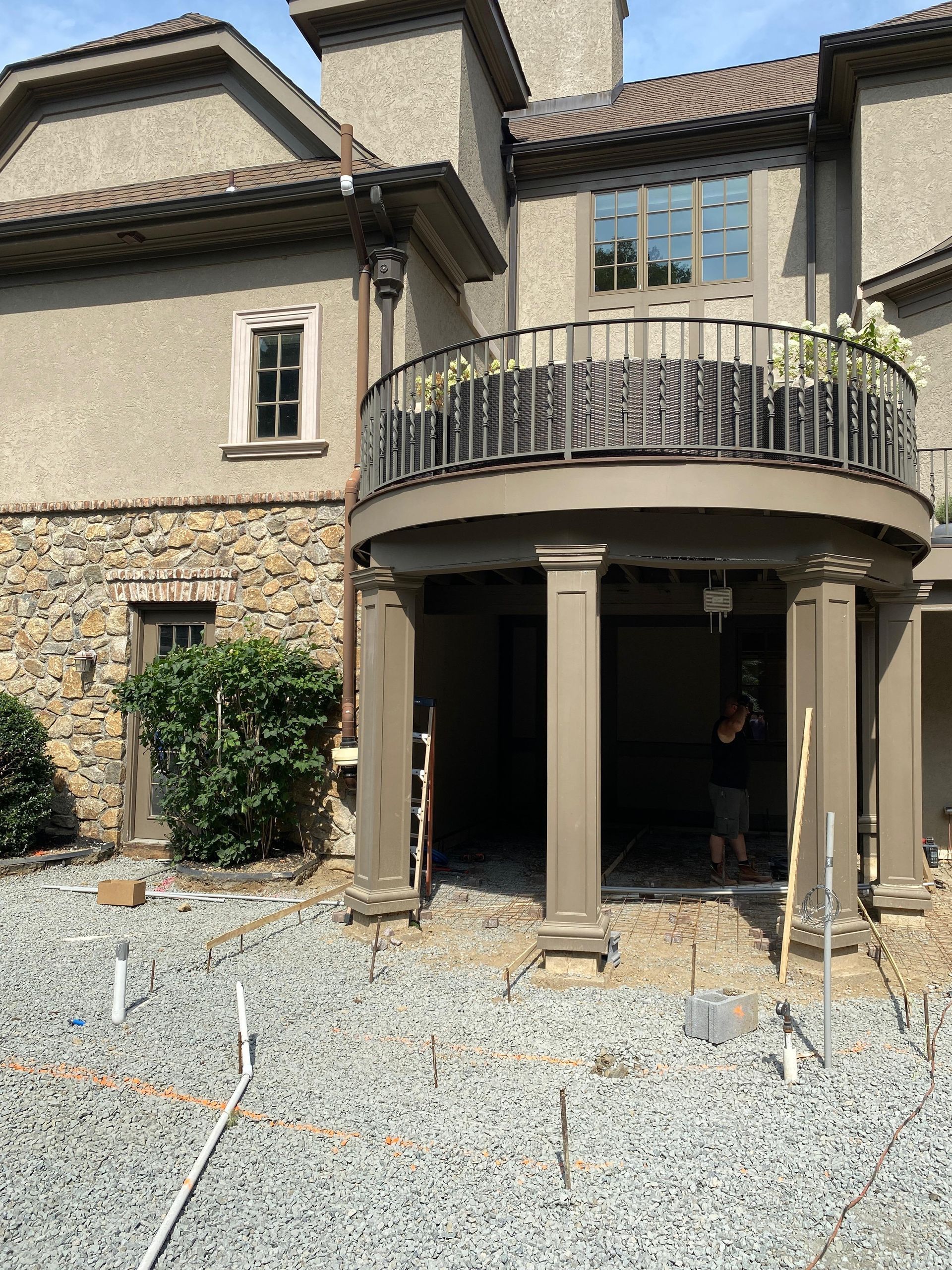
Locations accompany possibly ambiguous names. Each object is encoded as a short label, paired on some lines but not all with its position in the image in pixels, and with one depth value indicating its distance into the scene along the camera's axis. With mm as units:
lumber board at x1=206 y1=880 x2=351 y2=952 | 6168
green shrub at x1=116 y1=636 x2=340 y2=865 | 8367
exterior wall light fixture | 9734
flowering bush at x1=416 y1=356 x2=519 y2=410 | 6434
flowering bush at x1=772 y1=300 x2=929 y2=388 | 5988
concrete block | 4695
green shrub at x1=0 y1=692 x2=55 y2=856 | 8914
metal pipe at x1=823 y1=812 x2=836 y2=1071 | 4238
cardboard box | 7555
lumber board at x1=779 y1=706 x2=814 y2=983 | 5629
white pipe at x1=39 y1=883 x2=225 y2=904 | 7742
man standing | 8281
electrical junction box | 6961
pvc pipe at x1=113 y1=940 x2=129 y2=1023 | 4926
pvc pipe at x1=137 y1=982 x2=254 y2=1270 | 2938
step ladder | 7238
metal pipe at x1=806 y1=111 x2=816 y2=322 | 10203
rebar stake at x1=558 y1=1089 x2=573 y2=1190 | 3348
